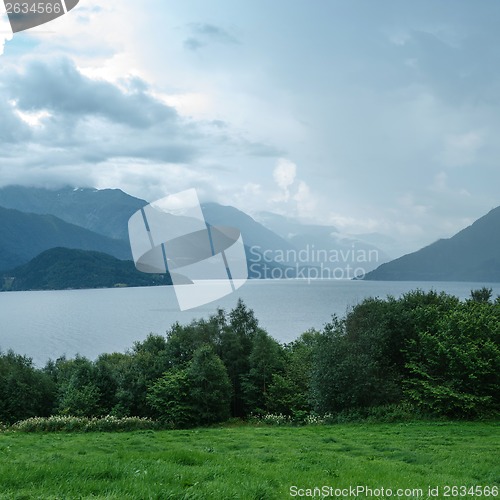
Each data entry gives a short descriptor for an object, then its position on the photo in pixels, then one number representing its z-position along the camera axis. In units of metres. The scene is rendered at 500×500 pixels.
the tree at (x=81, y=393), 40.03
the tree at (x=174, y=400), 37.62
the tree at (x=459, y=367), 26.21
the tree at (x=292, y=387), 39.88
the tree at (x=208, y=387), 38.47
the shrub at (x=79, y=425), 29.70
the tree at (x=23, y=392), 43.72
